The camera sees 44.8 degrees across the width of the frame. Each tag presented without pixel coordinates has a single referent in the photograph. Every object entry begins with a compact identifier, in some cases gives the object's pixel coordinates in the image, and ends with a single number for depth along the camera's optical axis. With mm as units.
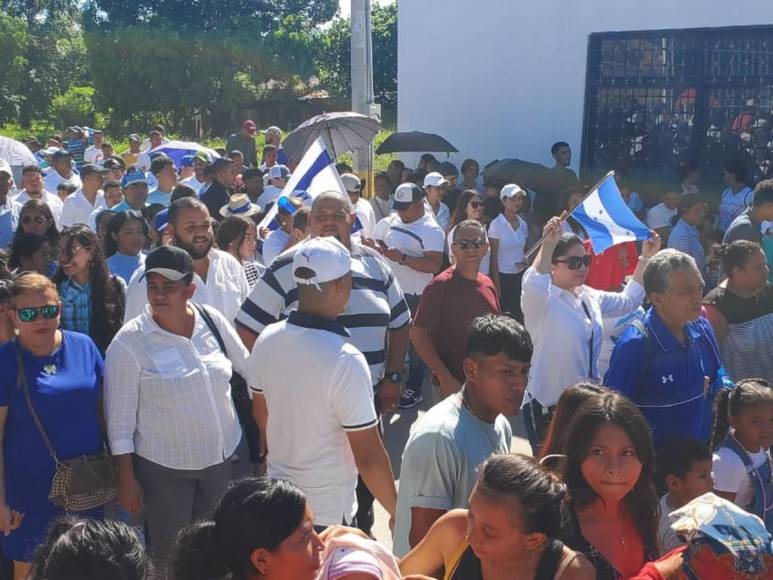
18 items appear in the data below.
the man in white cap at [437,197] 9594
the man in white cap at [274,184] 9826
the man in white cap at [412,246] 7395
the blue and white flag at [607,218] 6250
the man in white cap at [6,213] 7777
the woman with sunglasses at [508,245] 8633
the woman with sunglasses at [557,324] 4914
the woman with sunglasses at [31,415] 3914
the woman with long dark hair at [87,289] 5035
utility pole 11734
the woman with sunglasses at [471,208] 8398
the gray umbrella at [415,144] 13414
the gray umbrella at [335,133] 10281
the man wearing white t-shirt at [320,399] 3443
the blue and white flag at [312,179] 6895
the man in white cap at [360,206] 8656
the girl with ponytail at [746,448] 4129
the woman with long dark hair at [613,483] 2916
